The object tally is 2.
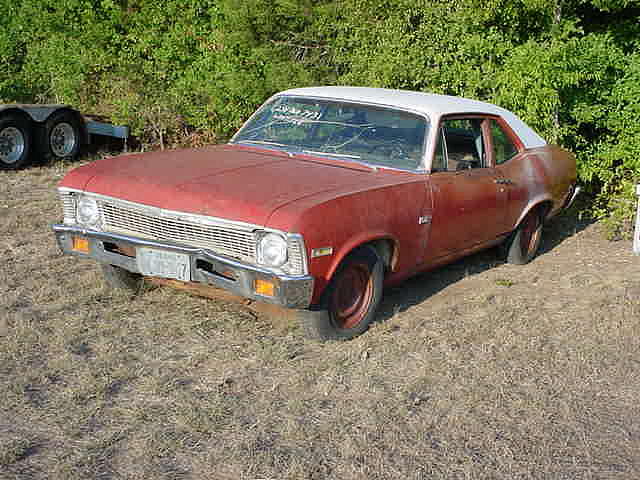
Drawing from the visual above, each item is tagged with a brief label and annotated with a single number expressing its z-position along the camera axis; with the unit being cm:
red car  453
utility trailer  1030
